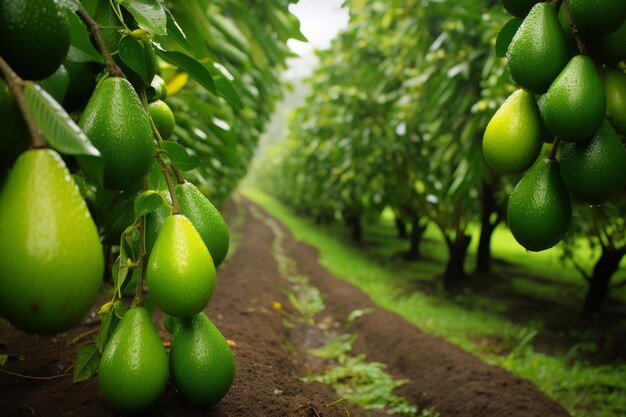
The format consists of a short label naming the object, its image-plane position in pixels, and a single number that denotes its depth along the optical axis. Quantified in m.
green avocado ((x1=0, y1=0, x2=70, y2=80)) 0.58
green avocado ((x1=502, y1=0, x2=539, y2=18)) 0.89
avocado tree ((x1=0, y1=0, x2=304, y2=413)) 0.54
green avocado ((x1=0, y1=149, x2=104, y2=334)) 0.53
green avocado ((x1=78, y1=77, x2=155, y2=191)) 0.75
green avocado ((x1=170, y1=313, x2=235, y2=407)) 1.04
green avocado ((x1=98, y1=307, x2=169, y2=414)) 0.92
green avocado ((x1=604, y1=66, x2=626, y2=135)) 0.82
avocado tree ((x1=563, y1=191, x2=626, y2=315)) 5.02
